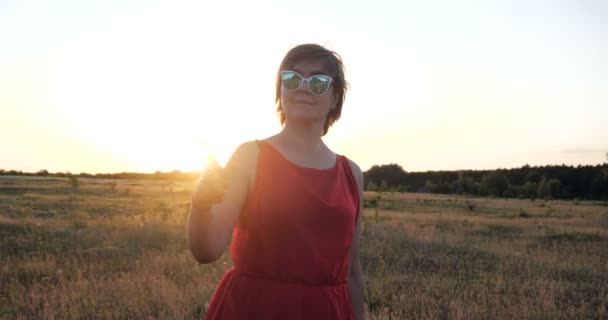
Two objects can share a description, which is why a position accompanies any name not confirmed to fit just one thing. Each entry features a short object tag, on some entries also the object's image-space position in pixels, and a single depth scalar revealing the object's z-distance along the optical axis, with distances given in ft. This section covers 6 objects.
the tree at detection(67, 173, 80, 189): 161.68
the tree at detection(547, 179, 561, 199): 257.34
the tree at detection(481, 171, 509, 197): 259.19
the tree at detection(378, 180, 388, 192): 172.04
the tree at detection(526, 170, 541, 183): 292.77
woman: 6.49
